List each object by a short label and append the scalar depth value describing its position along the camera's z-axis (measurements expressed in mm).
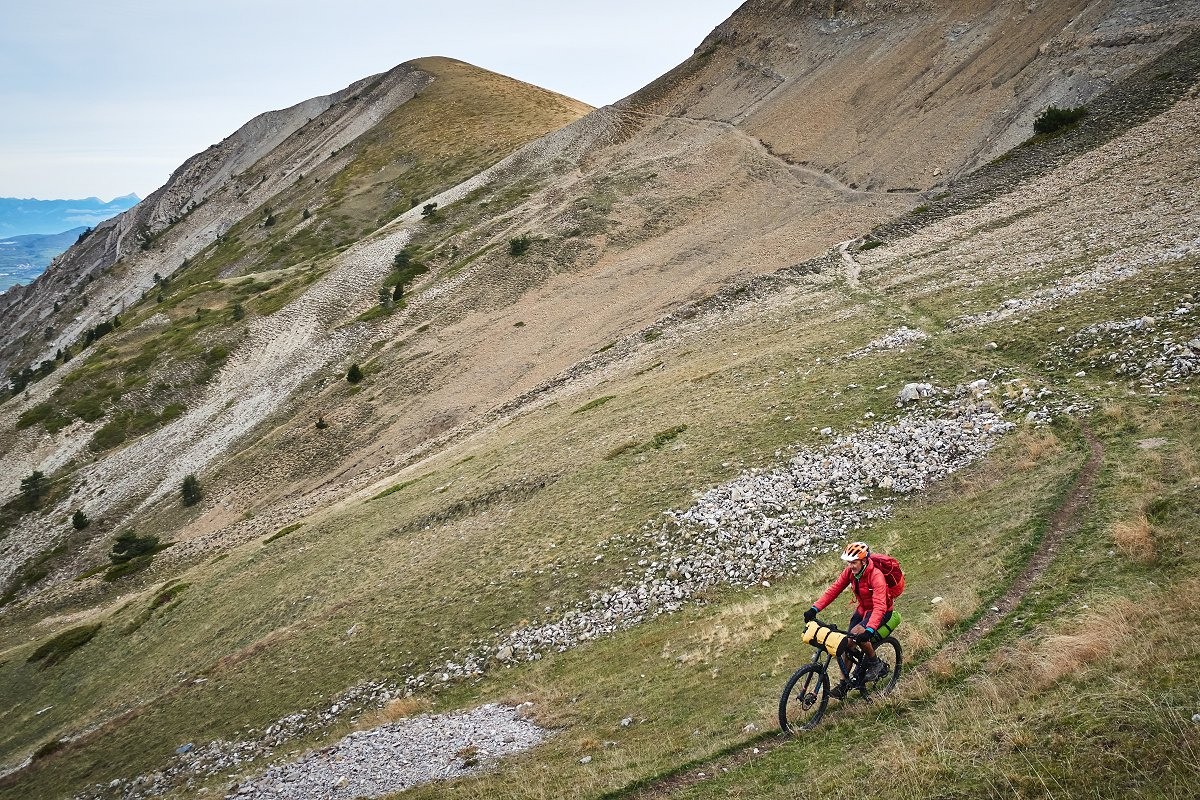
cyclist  12797
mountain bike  13008
